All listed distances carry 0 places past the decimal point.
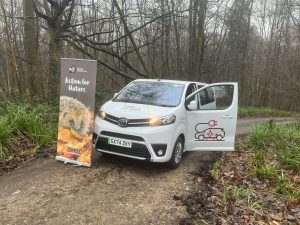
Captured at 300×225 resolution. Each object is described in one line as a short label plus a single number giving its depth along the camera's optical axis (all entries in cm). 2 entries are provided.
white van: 494
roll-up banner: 502
